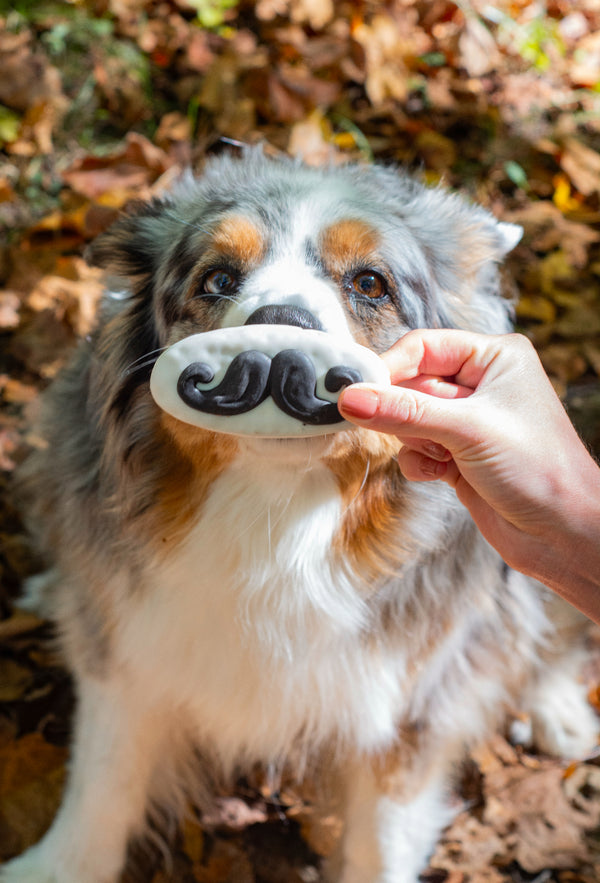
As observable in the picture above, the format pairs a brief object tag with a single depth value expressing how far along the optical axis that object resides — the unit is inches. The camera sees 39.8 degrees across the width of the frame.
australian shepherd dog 80.7
